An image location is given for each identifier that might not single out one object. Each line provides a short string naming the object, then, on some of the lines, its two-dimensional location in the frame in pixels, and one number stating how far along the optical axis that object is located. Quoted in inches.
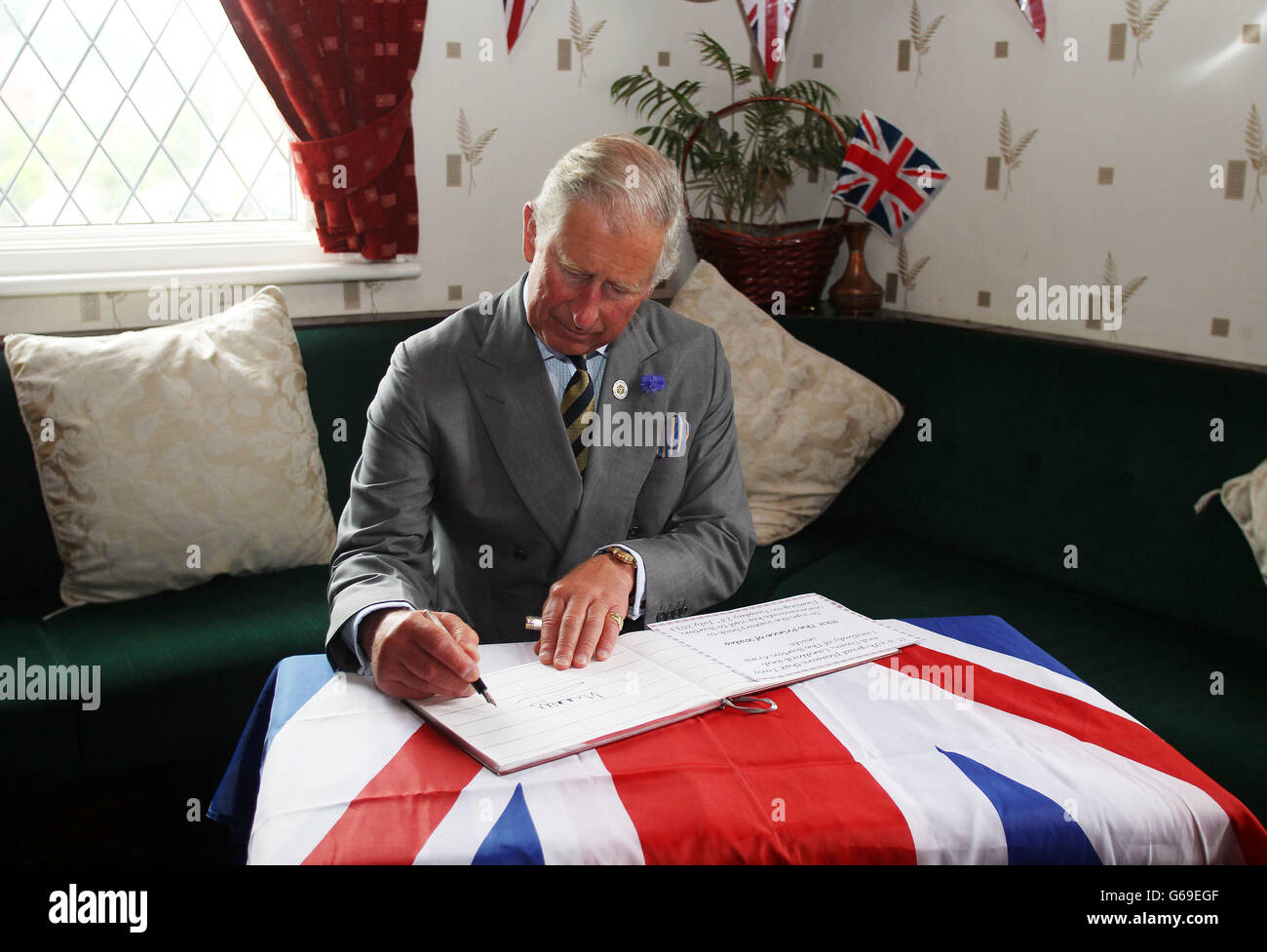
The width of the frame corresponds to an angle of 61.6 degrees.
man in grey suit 54.5
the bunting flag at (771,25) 129.0
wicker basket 114.7
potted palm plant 115.6
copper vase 118.0
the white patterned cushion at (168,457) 81.8
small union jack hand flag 114.3
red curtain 101.0
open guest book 38.2
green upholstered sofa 71.9
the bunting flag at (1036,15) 100.0
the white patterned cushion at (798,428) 102.3
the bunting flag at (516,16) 113.9
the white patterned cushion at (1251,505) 73.7
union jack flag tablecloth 33.6
